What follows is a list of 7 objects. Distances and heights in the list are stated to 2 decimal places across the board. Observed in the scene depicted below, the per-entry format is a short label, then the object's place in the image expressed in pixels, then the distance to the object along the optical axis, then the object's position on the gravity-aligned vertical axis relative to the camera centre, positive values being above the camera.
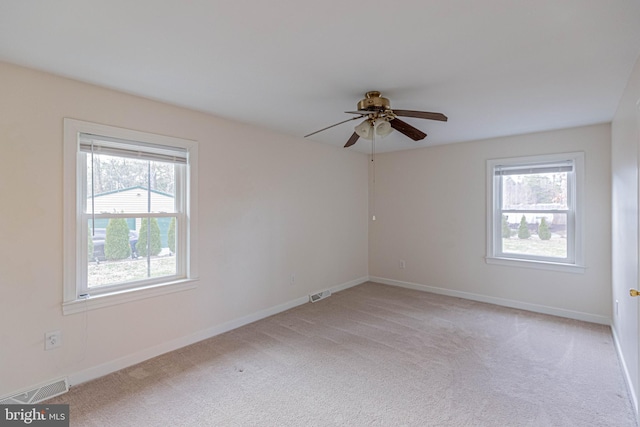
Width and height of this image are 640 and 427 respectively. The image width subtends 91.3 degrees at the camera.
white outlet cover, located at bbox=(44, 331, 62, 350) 2.27 -0.92
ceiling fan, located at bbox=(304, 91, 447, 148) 2.43 +0.78
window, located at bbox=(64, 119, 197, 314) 2.41 +0.00
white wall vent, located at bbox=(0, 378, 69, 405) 2.11 -1.26
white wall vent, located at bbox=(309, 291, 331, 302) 4.48 -1.20
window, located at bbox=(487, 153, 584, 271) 3.79 +0.03
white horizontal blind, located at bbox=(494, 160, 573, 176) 3.81 +0.58
